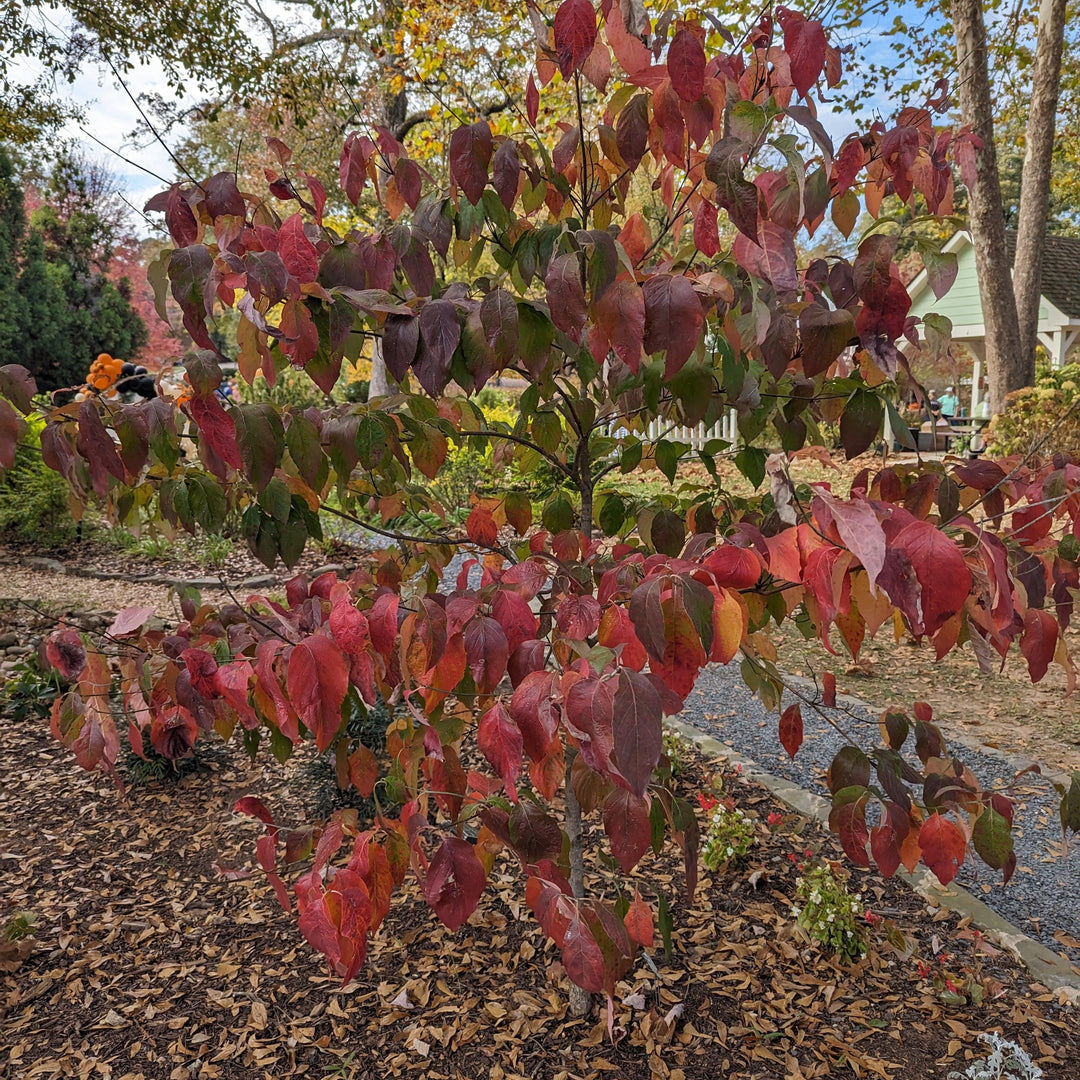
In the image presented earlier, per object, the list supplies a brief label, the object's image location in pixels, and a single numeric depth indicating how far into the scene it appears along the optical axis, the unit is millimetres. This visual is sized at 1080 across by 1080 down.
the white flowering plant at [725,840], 2410
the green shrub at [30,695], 3725
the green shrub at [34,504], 7117
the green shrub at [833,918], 2045
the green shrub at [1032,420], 7512
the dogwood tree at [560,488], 969
